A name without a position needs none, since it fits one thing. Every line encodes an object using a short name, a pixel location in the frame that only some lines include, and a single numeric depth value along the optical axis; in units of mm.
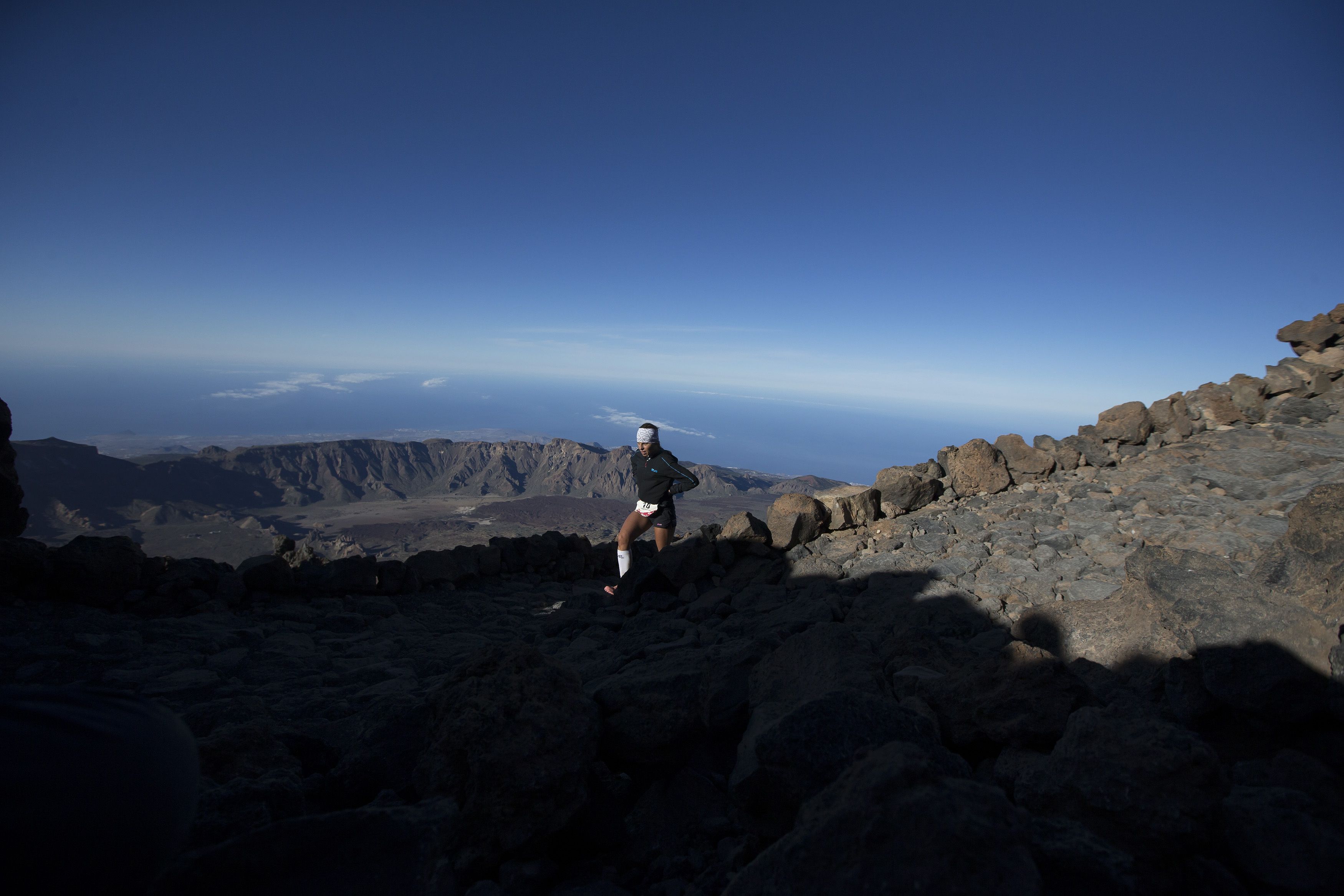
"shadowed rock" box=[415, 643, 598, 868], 2205
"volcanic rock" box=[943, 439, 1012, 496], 6809
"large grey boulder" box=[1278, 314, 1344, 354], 7082
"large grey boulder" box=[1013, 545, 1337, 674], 2375
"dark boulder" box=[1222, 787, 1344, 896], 1476
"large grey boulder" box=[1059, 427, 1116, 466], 6668
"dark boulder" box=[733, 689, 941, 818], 2062
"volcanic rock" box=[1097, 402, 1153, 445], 6773
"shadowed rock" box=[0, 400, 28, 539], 6020
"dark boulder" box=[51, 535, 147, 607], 5586
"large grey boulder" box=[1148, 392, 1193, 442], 6641
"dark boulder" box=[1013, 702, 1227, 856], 1651
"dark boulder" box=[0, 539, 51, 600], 5324
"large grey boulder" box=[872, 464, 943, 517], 6852
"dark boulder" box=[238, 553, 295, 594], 6625
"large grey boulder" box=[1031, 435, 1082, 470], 6836
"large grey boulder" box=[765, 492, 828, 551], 6750
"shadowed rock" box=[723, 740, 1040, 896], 1345
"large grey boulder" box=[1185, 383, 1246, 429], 6594
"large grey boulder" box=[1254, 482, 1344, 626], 2547
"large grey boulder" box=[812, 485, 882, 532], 6832
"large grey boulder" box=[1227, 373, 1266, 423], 6512
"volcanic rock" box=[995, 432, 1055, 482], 6801
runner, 7637
